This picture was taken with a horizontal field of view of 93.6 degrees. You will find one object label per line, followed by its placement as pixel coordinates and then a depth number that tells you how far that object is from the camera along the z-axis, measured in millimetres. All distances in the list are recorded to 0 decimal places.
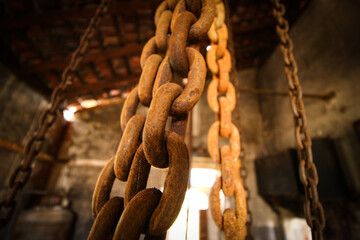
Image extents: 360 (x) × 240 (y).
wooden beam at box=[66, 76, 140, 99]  4234
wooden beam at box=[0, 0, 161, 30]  2525
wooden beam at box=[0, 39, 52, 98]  3037
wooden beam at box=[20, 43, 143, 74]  3363
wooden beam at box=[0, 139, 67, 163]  3315
